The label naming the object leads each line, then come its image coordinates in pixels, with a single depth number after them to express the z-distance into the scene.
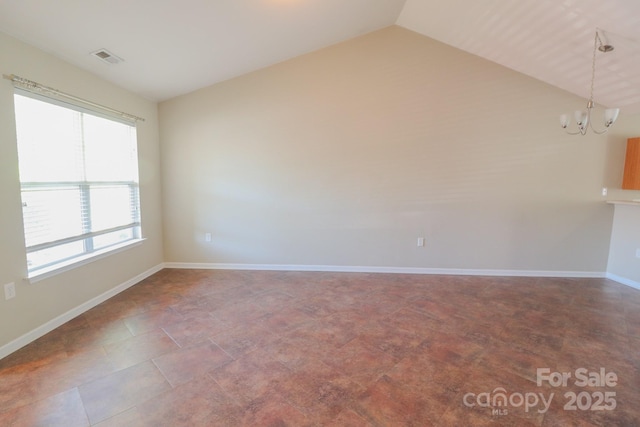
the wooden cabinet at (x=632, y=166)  3.58
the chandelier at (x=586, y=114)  2.41
